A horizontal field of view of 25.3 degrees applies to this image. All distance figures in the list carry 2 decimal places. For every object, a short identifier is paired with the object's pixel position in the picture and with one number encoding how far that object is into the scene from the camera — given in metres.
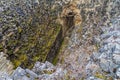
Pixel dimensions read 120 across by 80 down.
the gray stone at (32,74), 12.13
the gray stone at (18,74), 11.85
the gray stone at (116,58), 11.44
